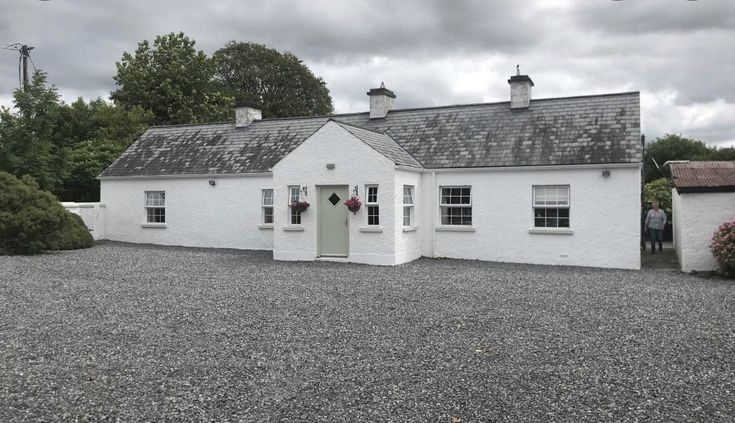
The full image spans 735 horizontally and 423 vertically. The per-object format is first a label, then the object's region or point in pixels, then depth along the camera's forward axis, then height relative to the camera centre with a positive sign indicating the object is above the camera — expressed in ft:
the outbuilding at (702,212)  50.37 -0.51
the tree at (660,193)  86.07 +1.90
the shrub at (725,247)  46.70 -3.29
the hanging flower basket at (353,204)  54.29 +0.60
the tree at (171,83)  120.57 +26.49
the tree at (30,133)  79.25 +10.90
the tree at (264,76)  143.33 +32.54
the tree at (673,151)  148.77 +14.10
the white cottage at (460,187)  54.34 +2.17
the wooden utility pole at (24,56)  108.27 +28.59
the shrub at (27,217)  58.59 -0.21
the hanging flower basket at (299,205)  56.49 +0.60
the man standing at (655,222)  65.98 -1.71
